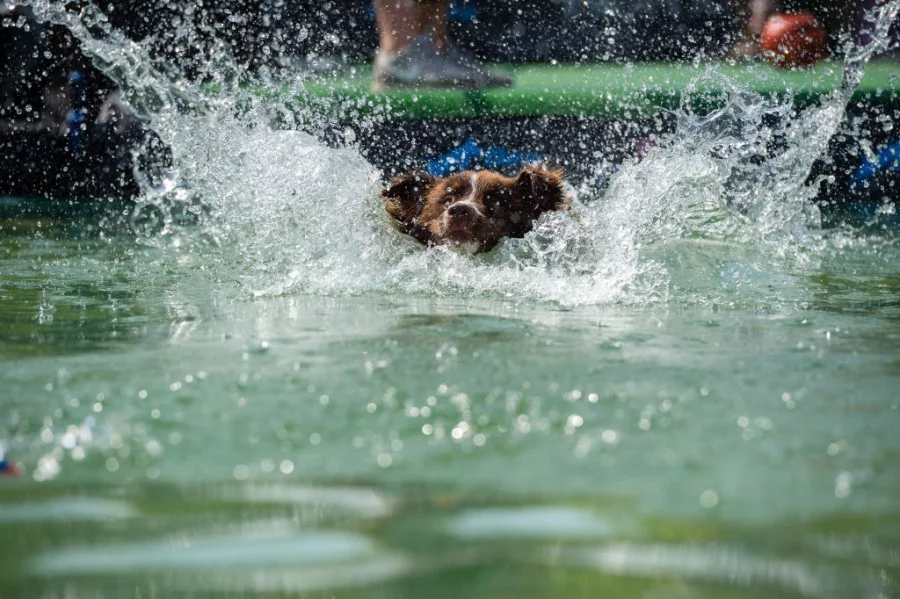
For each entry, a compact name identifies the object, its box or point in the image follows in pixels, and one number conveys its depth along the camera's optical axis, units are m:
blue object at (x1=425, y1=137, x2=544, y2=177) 19.22
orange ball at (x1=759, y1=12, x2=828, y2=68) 21.34
